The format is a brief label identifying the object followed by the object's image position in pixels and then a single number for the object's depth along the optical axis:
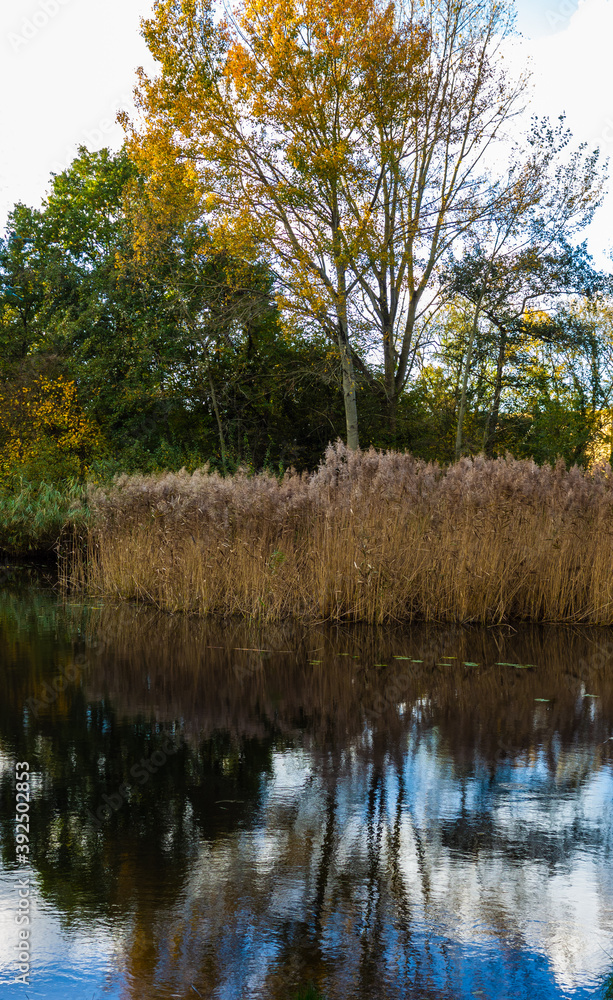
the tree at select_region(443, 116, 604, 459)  23.91
